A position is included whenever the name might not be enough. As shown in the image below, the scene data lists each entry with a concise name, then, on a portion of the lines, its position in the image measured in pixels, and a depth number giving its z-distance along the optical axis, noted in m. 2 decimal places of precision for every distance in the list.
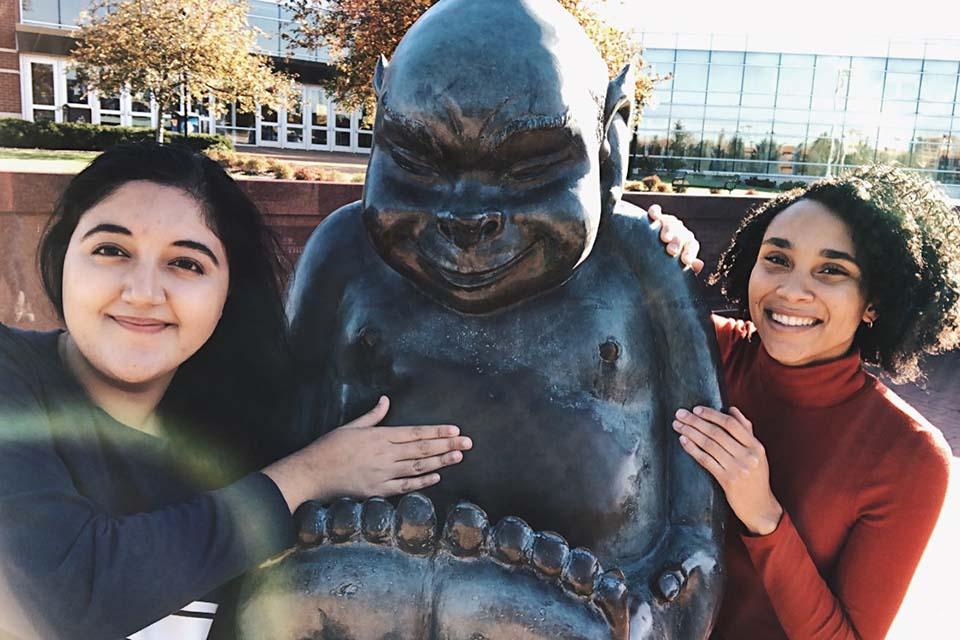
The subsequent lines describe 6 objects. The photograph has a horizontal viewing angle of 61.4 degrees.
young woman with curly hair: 1.71
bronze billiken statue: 1.31
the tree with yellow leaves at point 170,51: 13.77
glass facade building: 25.27
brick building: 21.23
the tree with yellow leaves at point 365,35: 10.92
